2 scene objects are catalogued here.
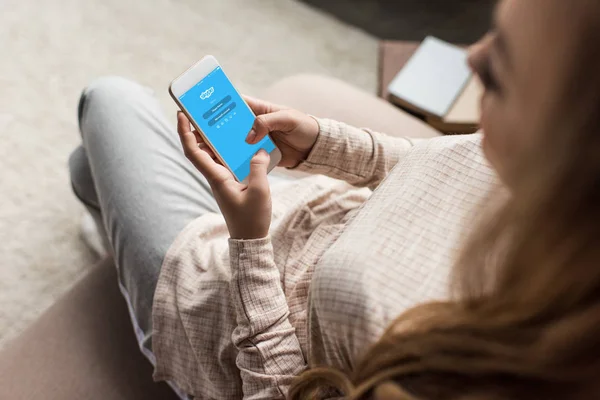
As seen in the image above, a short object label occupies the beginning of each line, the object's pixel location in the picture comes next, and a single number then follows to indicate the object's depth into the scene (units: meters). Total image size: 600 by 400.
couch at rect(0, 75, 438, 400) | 0.80
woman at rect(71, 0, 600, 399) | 0.38
